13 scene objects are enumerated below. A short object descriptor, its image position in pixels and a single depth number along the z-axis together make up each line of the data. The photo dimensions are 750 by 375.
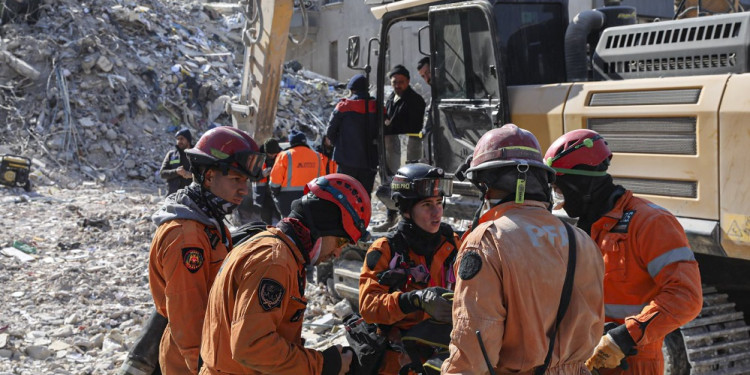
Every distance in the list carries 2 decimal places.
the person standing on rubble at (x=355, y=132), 8.07
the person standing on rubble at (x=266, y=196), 9.88
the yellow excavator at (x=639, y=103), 4.86
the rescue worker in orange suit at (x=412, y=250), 3.59
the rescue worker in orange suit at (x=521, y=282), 2.44
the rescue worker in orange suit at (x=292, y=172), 8.92
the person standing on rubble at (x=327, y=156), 9.31
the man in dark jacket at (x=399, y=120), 7.49
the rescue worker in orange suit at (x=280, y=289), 2.79
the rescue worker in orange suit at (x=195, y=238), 3.25
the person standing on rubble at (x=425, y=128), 6.80
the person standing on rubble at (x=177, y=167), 9.84
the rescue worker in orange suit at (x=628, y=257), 3.27
